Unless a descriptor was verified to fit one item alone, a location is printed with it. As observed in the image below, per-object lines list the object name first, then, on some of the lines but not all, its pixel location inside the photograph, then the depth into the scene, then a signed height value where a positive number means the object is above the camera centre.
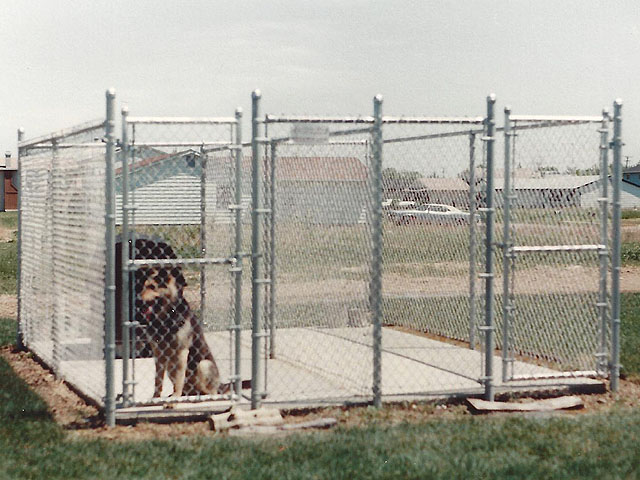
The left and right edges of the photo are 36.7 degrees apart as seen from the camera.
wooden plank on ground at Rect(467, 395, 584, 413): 8.07 -1.49
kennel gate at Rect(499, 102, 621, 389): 8.55 +0.10
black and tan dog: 7.70 -0.85
